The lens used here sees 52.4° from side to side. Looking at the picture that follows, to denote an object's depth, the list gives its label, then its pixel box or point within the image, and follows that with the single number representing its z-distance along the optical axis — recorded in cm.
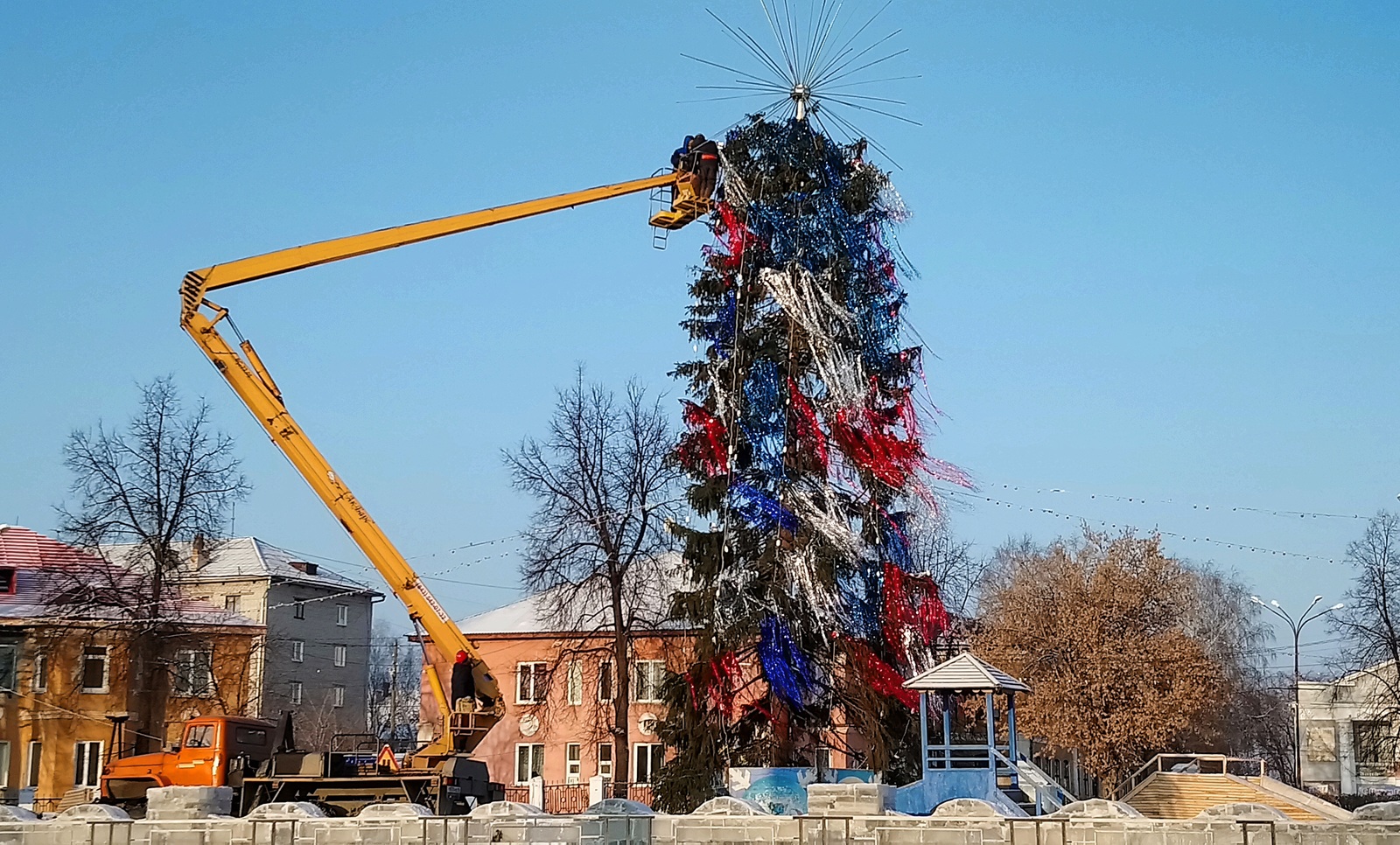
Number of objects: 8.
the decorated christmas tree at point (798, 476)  2905
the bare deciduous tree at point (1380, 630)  4631
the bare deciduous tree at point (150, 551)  4172
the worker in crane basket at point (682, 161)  3058
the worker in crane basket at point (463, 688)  2680
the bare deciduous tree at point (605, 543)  3997
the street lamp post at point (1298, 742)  5172
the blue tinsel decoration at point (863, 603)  2944
